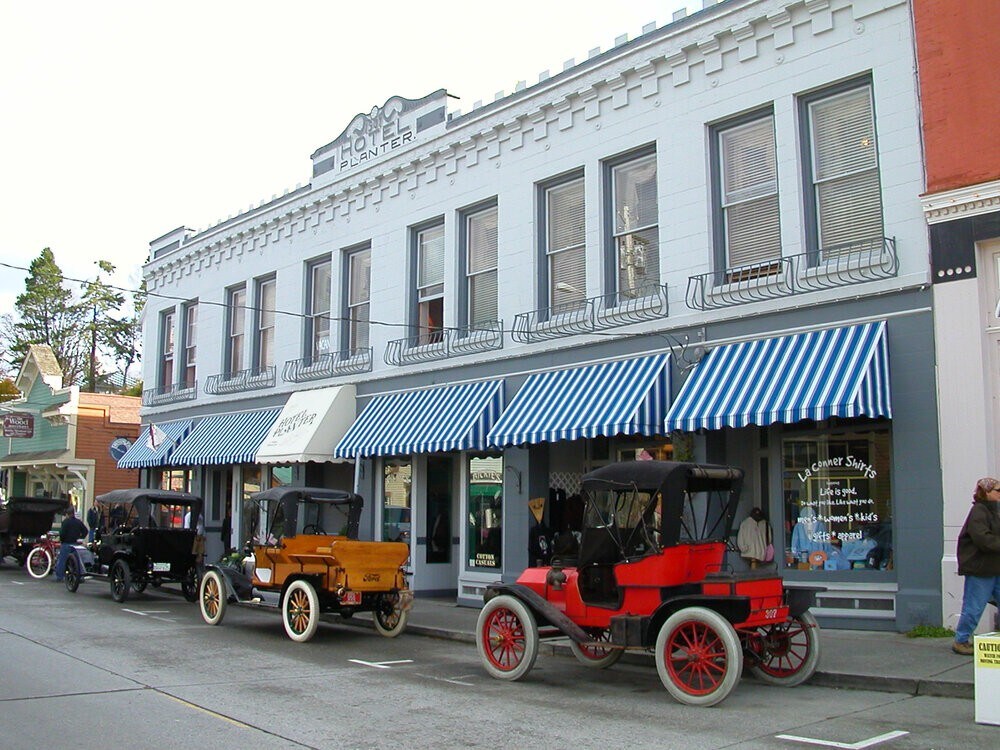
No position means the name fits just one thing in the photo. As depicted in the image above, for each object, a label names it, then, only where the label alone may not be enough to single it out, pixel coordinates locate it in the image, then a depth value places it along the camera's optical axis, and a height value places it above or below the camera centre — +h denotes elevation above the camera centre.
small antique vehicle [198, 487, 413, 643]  12.70 -0.82
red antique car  8.66 -0.83
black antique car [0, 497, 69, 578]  23.00 -0.28
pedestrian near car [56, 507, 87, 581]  19.39 -0.49
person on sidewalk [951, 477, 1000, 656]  9.71 -0.50
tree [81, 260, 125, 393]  59.38 +11.45
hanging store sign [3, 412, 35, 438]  33.12 +2.88
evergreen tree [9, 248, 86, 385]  58.59 +11.59
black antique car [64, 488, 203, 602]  17.25 -0.65
